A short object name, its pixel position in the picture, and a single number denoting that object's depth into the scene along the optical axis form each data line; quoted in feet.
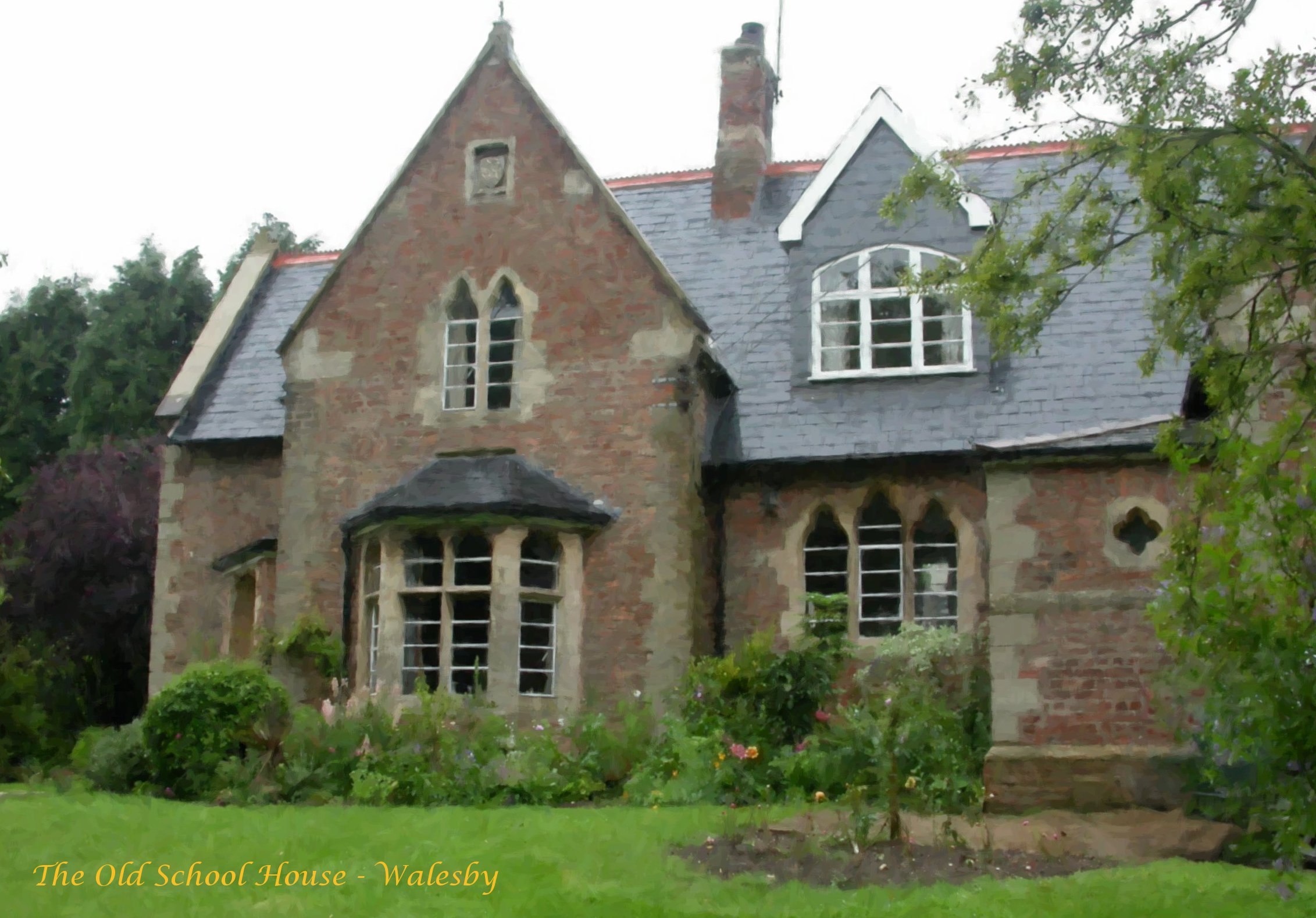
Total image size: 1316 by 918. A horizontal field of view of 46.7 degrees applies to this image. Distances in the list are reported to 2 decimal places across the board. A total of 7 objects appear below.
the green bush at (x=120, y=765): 51.39
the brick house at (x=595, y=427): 57.31
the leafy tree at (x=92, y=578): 80.79
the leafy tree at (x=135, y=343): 115.96
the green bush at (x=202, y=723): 48.52
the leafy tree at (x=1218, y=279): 27.37
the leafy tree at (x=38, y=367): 119.96
